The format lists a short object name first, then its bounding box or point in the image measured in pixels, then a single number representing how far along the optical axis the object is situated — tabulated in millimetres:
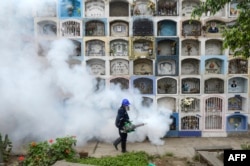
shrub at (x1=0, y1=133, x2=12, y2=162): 6965
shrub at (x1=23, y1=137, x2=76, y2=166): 5910
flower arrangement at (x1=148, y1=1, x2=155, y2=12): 9359
